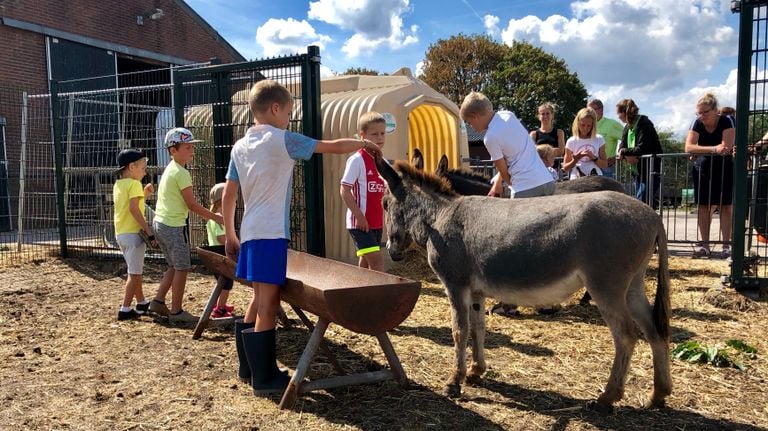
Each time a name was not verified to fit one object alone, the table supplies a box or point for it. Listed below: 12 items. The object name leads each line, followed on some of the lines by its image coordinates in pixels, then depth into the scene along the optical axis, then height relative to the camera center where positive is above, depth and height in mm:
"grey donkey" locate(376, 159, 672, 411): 3330 -556
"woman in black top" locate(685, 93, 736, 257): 7598 +101
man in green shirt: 9695 +738
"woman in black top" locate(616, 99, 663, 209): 8984 +514
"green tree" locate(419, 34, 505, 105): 41656 +8200
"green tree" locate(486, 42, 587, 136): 39531 +6402
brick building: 15141 +4154
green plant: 4266 -1414
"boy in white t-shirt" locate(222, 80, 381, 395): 3580 -166
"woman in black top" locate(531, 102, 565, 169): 7621 +578
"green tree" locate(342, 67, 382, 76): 43656 +8147
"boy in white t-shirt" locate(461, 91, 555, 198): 4824 +216
